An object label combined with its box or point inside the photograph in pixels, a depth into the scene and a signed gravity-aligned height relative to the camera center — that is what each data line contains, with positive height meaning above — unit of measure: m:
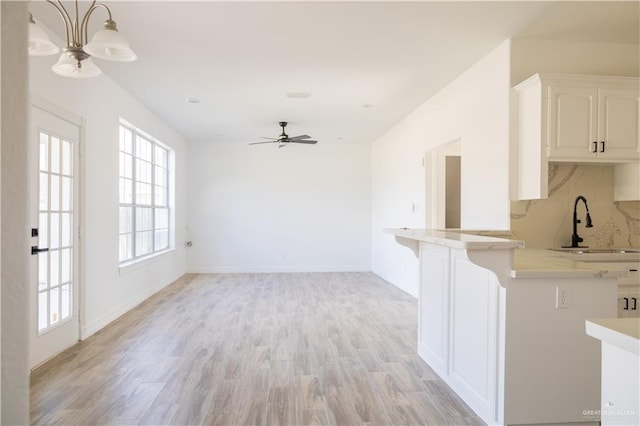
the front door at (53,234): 3.01 -0.22
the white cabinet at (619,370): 0.86 -0.37
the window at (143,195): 5.12 +0.22
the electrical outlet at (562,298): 2.11 -0.47
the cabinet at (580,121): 3.03 +0.75
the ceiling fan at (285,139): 5.98 +1.14
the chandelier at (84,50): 1.88 +0.83
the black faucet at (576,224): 3.36 -0.10
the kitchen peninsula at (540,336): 2.08 -0.68
